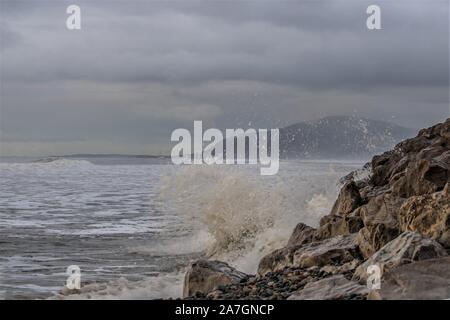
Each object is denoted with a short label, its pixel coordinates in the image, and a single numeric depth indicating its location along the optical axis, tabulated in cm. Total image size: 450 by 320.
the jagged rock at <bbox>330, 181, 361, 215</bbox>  1195
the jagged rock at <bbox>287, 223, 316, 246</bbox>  1147
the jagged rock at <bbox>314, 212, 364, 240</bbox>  1068
